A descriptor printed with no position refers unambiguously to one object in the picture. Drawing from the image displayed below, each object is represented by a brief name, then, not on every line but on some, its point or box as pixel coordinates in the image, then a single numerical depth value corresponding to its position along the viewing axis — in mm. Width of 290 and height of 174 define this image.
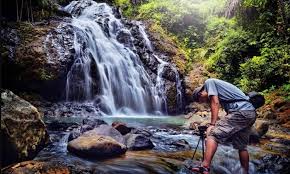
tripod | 3072
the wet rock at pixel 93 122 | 5016
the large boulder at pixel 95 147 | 3378
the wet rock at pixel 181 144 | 4218
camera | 3090
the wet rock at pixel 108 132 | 3992
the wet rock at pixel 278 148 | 4045
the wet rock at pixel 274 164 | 3210
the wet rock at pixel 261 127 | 4857
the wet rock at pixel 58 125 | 5136
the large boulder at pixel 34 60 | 7393
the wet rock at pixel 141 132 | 4647
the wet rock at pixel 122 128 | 4583
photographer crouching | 2785
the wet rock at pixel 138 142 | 3916
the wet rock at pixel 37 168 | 2457
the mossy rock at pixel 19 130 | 2762
